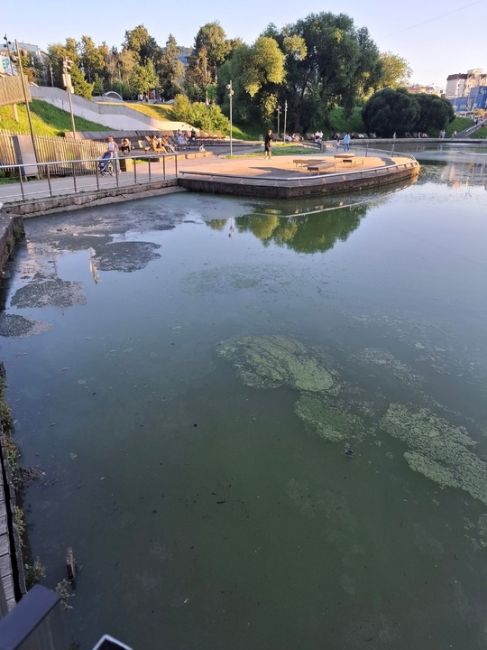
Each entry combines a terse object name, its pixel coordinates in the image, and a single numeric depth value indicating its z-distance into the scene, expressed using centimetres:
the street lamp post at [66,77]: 1804
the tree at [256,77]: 3528
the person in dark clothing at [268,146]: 2223
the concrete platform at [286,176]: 1435
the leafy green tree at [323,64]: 3791
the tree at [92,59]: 4944
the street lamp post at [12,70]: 1412
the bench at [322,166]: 1638
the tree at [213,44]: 5691
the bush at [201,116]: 3606
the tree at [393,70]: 5266
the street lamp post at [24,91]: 1350
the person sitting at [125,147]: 2179
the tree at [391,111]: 4659
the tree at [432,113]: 4950
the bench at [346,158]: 2002
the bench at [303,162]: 1964
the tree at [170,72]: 5447
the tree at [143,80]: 4691
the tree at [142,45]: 5653
